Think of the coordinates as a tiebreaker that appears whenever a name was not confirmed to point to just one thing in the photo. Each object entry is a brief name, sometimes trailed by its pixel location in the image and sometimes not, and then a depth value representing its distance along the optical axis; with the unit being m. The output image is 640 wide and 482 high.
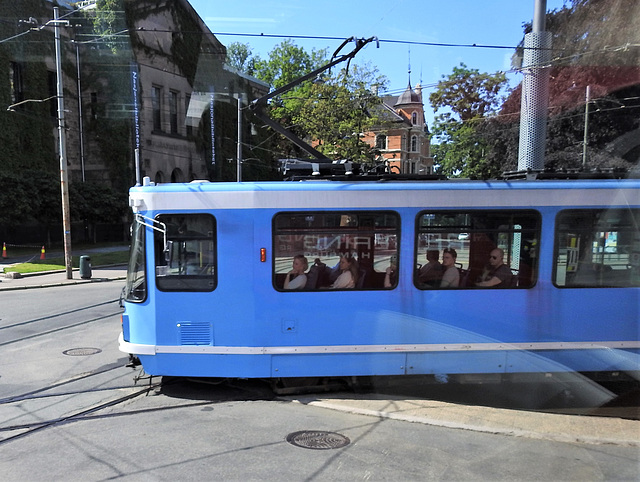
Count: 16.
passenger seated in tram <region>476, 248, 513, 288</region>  5.47
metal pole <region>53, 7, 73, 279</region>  16.91
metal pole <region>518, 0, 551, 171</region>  8.01
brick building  63.59
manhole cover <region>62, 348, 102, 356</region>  7.39
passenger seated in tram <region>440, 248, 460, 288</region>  5.45
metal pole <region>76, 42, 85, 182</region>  31.62
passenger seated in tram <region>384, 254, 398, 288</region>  5.38
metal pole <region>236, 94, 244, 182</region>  25.34
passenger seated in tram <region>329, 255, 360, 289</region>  5.38
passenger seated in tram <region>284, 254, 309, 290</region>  5.36
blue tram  5.30
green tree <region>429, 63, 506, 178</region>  21.91
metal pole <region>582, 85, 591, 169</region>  16.16
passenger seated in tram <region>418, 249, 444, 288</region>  5.41
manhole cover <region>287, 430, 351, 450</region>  4.23
